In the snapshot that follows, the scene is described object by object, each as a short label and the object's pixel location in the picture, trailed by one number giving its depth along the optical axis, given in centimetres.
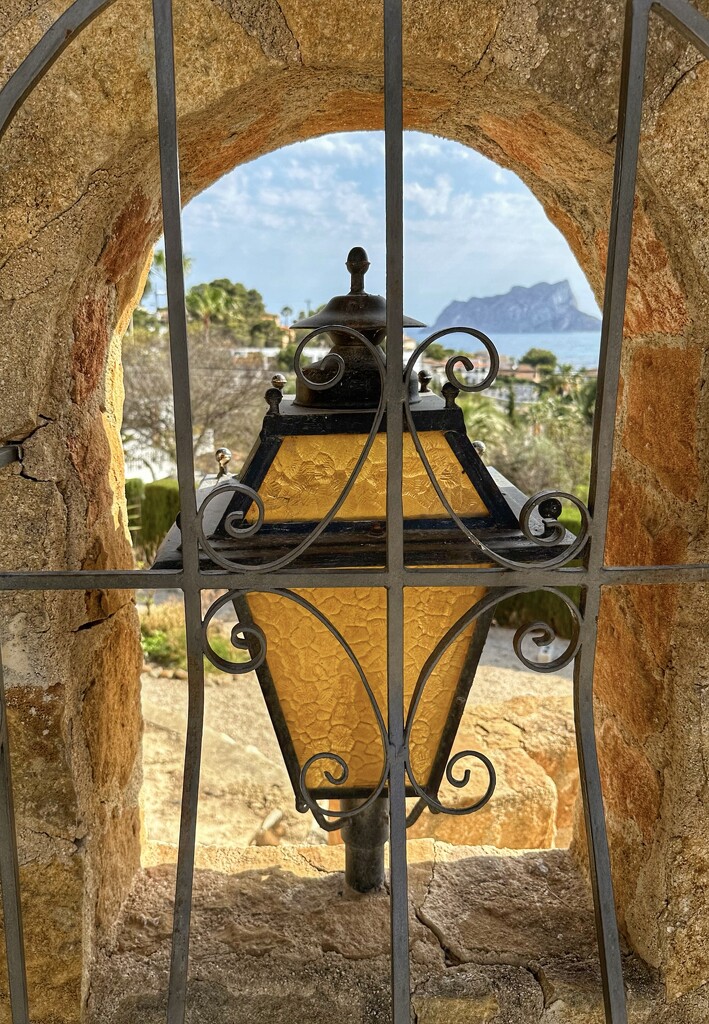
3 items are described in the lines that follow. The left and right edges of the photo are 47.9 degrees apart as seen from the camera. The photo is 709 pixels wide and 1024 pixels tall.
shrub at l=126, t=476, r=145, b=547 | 783
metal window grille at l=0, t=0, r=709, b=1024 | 84
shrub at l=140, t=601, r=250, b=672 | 596
